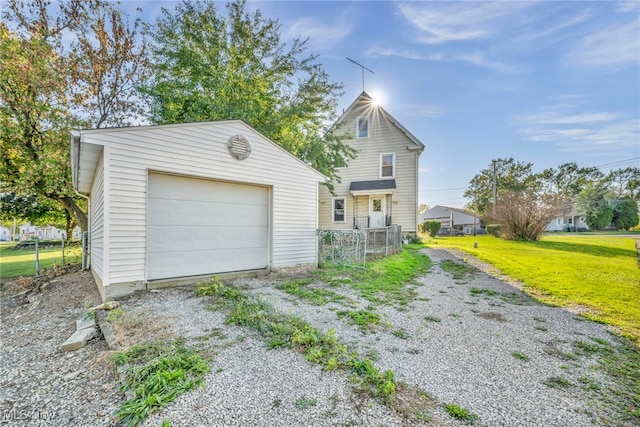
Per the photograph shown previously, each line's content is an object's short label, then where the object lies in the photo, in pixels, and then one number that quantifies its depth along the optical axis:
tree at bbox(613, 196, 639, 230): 31.88
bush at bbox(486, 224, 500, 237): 20.42
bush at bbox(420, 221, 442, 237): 22.98
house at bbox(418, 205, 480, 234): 38.06
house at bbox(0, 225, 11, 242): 44.85
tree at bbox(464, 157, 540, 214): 42.00
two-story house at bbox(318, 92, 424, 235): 14.95
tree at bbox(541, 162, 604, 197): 41.62
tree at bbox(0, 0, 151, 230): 8.79
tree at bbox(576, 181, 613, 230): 32.16
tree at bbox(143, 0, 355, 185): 10.46
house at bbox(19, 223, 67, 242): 36.44
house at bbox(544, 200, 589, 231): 37.66
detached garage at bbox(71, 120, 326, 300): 4.97
